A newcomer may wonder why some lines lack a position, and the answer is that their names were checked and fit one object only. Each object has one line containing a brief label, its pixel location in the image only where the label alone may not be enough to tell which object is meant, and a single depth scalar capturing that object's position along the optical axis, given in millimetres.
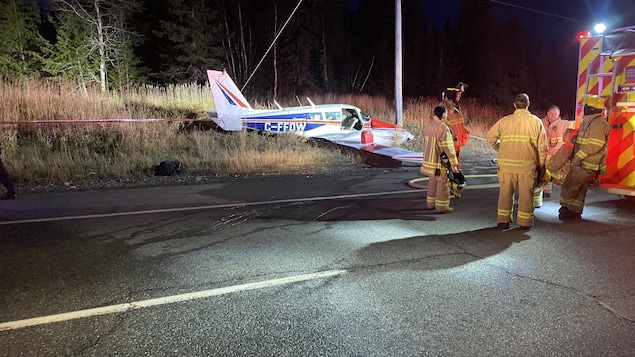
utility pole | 15477
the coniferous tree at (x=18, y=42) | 25969
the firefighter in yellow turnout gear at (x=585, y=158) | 6152
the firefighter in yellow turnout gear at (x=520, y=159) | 5746
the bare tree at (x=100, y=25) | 20172
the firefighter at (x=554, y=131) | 8117
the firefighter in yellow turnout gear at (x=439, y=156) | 6691
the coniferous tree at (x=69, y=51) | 24000
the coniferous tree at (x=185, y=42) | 30766
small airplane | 14273
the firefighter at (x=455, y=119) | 8027
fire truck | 6988
